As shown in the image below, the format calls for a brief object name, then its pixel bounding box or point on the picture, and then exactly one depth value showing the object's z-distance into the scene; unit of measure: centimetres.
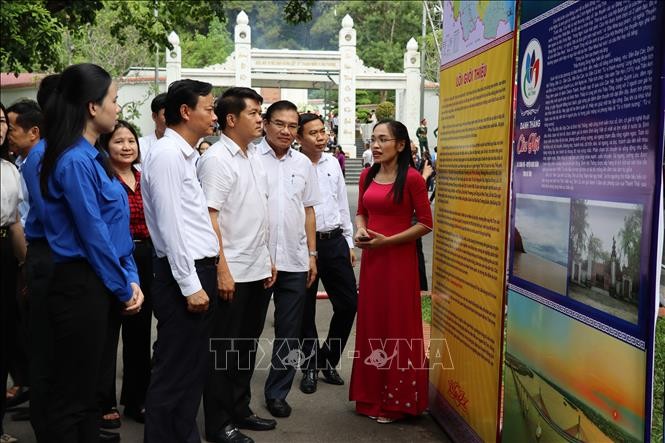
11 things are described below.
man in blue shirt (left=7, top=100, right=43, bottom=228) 421
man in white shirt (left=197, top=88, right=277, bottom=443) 372
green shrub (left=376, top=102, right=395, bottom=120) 3378
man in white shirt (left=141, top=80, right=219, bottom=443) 318
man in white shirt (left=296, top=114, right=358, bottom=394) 496
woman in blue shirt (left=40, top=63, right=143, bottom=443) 276
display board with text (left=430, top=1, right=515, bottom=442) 337
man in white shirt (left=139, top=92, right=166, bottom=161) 472
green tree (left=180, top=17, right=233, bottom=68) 4318
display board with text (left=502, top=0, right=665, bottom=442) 227
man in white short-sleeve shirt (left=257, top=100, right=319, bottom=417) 436
